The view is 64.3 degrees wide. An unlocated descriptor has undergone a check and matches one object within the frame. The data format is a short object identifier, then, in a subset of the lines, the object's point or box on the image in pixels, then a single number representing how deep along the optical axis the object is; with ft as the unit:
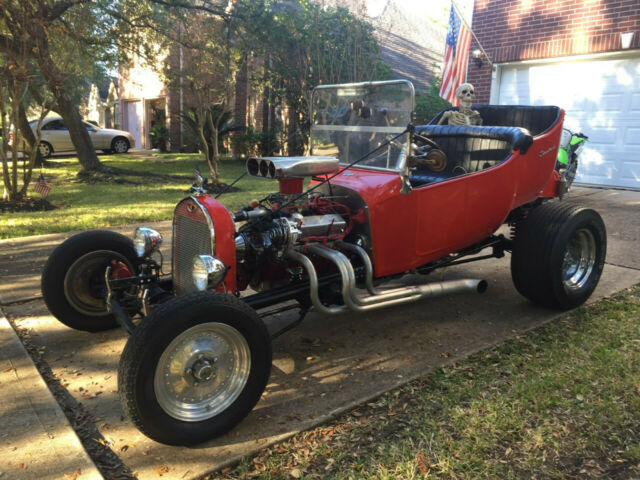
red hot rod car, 8.54
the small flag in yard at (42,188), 30.35
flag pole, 32.71
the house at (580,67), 30.22
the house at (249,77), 54.76
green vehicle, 26.91
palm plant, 37.40
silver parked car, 61.00
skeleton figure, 17.69
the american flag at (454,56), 33.35
